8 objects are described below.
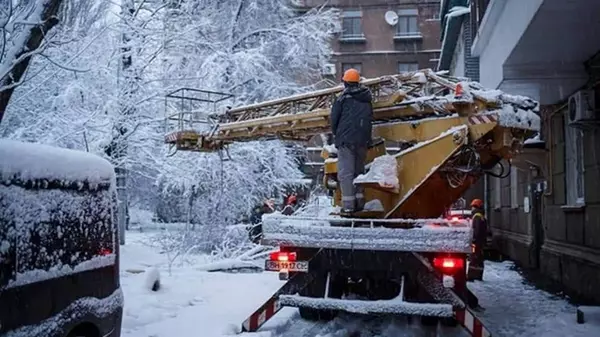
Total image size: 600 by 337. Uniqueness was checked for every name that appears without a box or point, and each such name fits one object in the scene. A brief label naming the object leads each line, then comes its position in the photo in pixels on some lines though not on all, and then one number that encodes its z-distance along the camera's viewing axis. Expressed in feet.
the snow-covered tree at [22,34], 25.54
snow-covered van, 13.14
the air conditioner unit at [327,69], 74.66
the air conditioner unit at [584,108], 36.41
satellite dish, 142.51
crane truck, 23.40
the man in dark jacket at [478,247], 42.75
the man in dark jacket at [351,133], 26.71
